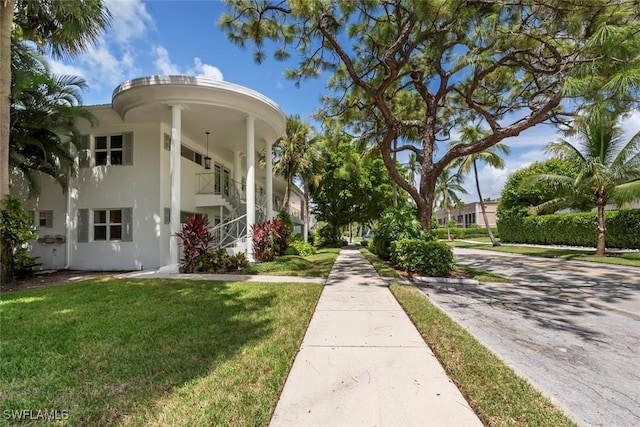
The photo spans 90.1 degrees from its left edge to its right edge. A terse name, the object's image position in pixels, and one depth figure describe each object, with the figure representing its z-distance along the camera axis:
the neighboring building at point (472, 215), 48.47
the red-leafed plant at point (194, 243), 9.95
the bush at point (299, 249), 16.42
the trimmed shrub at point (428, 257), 9.33
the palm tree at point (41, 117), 9.66
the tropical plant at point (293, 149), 19.20
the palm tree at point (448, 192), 36.03
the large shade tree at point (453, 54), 6.50
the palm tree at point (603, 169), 14.95
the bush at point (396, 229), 10.82
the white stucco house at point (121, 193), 11.65
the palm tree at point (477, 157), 13.59
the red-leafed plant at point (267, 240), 12.49
